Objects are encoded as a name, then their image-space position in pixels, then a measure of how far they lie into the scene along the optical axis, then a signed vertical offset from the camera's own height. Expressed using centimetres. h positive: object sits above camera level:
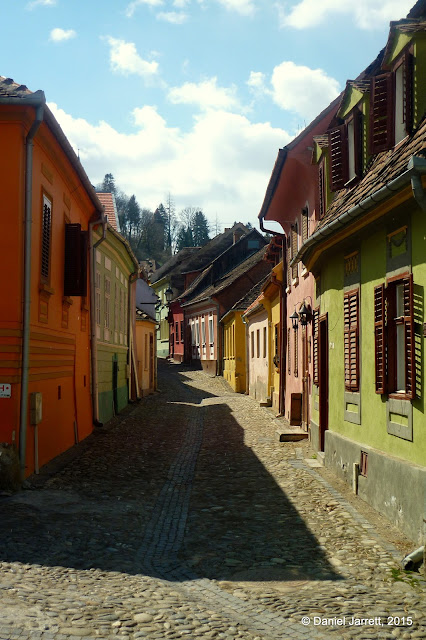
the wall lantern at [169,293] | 4779 +420
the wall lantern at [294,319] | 1758 +94
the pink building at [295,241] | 1516 +290
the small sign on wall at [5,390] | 1023 -44
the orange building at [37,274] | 1037 +133
